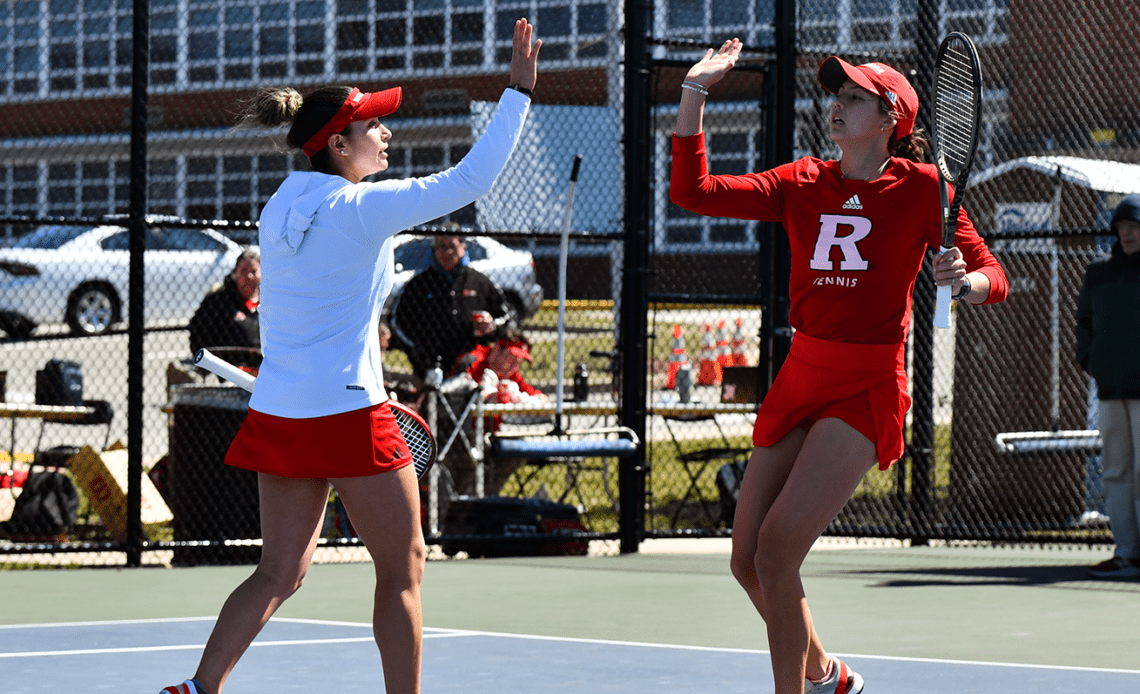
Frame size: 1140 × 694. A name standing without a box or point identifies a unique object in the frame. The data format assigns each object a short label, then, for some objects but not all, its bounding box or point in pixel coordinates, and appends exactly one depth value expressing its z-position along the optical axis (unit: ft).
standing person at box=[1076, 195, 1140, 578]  53.31
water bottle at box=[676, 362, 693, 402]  71.20
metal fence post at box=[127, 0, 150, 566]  55.57
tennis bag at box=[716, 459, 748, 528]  65.26
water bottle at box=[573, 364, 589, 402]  73.05
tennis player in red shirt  28.25
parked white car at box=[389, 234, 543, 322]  128.98
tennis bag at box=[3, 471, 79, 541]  58.34
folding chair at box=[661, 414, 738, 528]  65.41
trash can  57.31
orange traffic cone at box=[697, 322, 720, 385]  123.72
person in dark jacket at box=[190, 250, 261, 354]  61.62
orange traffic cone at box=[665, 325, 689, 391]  111.93
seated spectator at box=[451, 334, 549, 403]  65.82
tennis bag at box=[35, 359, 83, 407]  61.77
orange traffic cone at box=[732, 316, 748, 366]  116.20
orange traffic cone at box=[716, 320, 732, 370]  125.59
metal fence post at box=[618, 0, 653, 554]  60.75
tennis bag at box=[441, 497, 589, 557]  59.77
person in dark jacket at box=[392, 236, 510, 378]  67.10
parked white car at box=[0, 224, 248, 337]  116.78
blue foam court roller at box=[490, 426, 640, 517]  58.80
